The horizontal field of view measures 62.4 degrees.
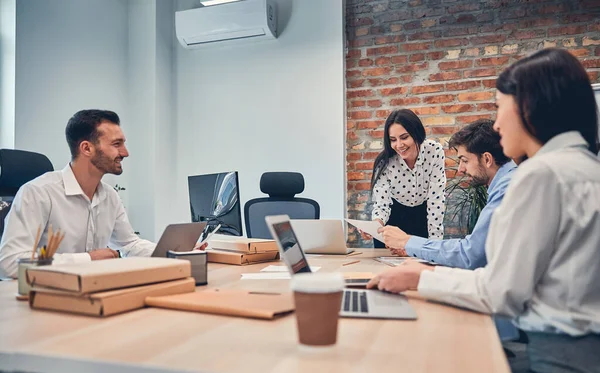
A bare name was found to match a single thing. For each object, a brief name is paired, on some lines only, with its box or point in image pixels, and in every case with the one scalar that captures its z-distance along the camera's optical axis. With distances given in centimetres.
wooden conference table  72
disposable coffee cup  74
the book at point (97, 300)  99
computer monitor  219
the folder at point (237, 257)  193
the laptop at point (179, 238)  157
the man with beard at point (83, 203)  175
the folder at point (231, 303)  100
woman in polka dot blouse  282
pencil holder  112
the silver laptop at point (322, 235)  223
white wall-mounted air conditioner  394
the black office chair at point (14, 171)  226
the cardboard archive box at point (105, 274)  99
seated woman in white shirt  95
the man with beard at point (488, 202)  158
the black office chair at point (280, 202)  301
